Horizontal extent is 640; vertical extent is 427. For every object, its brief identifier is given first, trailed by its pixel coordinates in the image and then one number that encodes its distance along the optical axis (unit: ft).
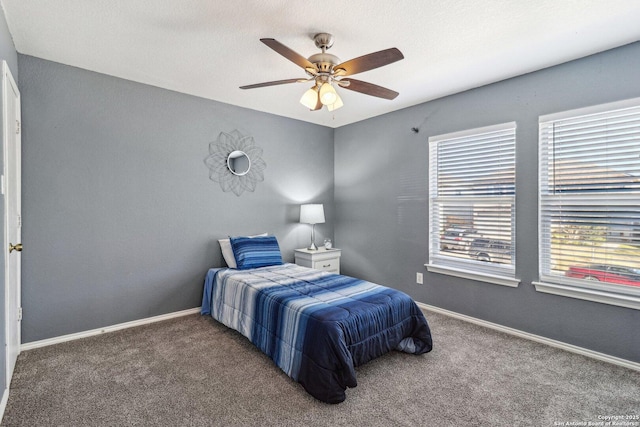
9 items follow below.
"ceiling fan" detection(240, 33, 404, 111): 6.56
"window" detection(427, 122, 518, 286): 10.09
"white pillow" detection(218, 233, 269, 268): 11.82
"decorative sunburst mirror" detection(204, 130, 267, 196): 12.23
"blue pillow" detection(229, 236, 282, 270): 11.46
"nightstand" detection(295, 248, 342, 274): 13.75
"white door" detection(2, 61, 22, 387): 6.51
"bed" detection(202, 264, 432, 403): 6.53
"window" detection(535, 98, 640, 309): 7.86
